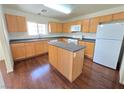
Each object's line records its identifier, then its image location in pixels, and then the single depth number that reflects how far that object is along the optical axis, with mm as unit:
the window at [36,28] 3829
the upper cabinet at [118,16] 2297
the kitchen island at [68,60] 1613
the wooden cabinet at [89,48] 3083
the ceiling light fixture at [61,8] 2498
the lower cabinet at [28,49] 2824
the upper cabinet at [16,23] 2701
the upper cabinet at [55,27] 4531
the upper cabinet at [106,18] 2606
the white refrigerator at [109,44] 2163
